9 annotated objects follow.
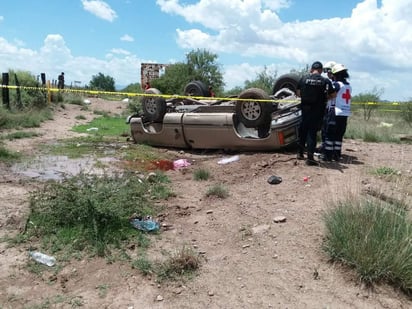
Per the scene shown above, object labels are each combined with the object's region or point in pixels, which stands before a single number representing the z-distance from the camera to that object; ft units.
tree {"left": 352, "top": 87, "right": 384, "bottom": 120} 78.38
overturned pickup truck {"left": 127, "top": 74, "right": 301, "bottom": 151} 30.37
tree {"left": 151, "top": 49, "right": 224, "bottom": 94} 101.91
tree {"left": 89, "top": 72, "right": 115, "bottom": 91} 291.79
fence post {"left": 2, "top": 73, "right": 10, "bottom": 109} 57.10
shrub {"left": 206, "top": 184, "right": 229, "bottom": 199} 21.24
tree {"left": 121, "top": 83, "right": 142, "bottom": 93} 130.93
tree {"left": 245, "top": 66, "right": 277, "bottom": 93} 82.79
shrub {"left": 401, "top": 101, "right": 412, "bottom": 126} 66.42
